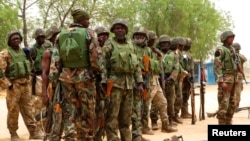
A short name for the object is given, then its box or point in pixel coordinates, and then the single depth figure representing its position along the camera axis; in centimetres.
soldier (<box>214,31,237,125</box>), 980
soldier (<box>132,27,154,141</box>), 823
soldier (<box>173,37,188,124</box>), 1216
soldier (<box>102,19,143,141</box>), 757
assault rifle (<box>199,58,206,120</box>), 1314
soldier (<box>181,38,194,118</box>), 1271
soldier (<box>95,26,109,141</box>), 739
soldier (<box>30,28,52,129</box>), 977
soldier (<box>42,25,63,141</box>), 705
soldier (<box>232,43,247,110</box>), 1010
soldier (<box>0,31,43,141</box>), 936
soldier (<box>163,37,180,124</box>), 1148
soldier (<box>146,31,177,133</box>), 1041
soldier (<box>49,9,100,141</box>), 682
